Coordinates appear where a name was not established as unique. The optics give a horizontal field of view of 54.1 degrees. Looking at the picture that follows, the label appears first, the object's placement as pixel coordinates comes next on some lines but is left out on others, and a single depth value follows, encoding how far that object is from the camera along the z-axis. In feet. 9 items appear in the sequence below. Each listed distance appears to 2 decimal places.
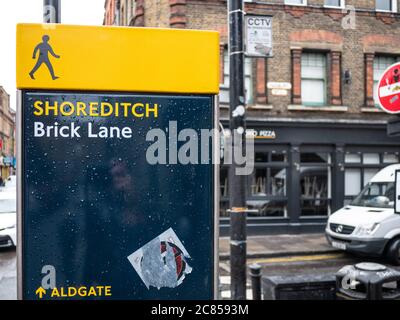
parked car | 30.94
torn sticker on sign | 8.65
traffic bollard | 15.42
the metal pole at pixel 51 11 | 14.88
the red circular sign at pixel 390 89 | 18.07
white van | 29.60
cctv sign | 18.38
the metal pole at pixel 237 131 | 16.49
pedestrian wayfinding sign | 8.23
